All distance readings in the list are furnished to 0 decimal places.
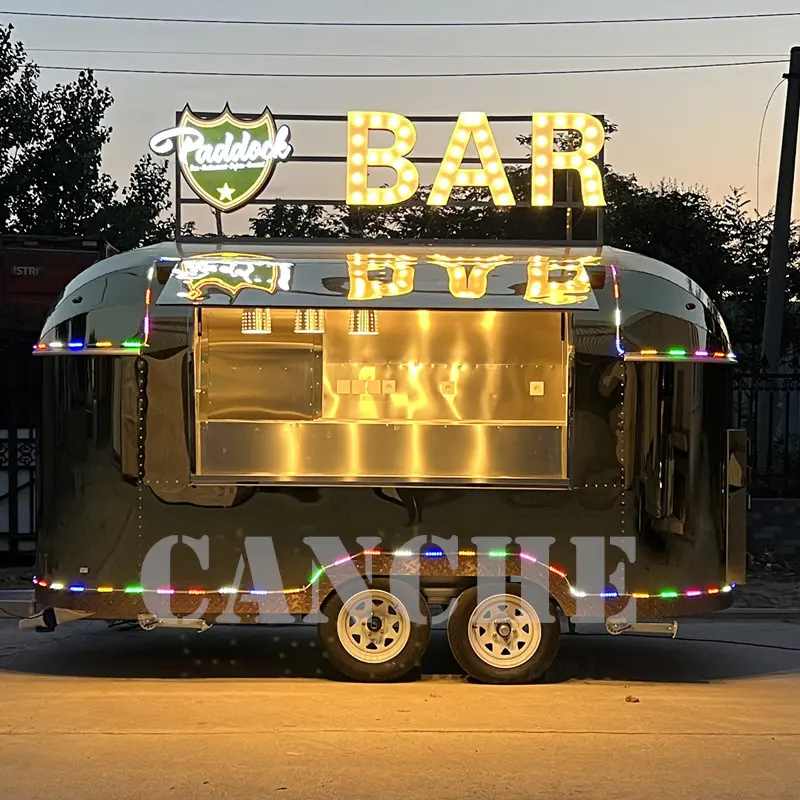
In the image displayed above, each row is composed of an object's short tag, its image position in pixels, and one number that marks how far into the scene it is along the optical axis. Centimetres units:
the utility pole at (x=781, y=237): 1545
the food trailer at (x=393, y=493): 827
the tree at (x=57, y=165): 3394
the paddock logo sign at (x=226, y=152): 1181
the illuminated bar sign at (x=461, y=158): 1155
